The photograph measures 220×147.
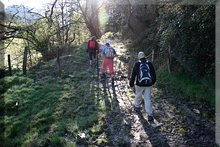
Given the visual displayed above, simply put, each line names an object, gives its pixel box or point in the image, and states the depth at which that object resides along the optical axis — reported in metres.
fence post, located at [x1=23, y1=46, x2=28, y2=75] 10.42
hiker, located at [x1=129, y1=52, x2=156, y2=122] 4.92
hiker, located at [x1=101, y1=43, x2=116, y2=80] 7.41
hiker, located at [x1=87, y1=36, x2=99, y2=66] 9.58
